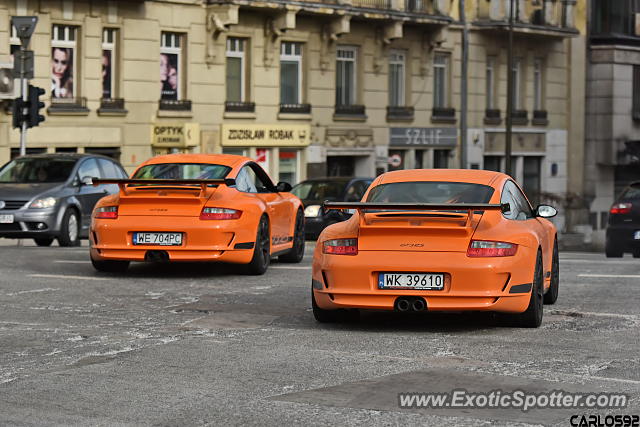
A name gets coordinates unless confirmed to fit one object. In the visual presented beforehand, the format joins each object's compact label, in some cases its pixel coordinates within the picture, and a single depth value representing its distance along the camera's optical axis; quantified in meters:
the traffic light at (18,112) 30.73
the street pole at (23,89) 30.69
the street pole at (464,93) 49.75
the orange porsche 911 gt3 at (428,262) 12.33
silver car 24.31
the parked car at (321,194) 29.94
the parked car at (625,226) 26.17
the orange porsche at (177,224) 17.12
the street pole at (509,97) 49.03
